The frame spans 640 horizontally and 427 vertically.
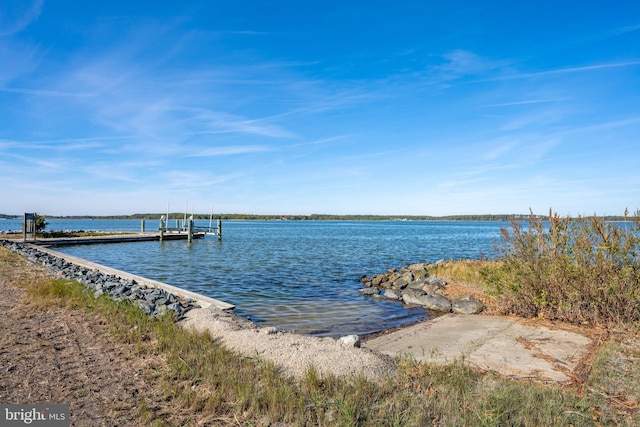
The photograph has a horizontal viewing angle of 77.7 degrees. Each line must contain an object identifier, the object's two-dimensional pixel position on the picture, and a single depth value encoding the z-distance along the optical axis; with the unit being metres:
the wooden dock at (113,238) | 29.80
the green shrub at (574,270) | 7.60
